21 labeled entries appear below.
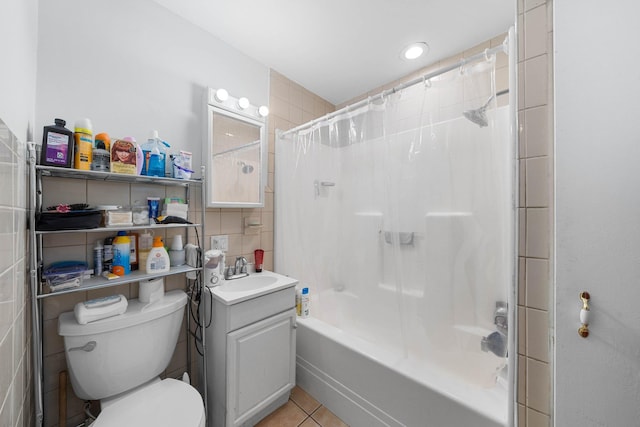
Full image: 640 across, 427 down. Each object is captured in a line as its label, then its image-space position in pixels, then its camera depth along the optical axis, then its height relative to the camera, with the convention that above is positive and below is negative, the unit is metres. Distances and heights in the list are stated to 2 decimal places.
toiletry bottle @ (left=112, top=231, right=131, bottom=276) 1.05 -0.20
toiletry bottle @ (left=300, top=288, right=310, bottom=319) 1.66 -0.64
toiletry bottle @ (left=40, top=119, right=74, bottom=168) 0.86 +0.24
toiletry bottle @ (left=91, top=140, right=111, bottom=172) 0.97 +0.21
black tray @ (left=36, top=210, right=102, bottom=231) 0.81 -0.03
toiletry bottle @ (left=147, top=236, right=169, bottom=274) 1.11 -0.22
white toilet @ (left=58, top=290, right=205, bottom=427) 0.88 -0.65
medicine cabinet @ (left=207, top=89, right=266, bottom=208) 1.47 +0.38
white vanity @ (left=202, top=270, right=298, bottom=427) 1.18 -0.75
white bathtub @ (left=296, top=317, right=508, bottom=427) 0.99 -0.83
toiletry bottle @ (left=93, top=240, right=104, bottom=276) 1.06 -0.21
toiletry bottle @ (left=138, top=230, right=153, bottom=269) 1.15 -0.18
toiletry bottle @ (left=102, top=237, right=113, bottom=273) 1.08 -0.21
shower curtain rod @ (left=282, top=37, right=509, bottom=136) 0.97 +0.67
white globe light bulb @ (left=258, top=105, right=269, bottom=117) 1.68 +0.73
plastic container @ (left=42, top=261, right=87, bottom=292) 0.88 -0.25
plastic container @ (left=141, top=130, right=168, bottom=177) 1.13 +0.26
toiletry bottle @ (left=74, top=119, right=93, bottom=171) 0.93 +0.26
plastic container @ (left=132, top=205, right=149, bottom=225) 1.12 -0.02
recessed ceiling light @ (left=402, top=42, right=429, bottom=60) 1.62 +1.15
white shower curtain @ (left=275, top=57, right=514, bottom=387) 1.11 -0.03
